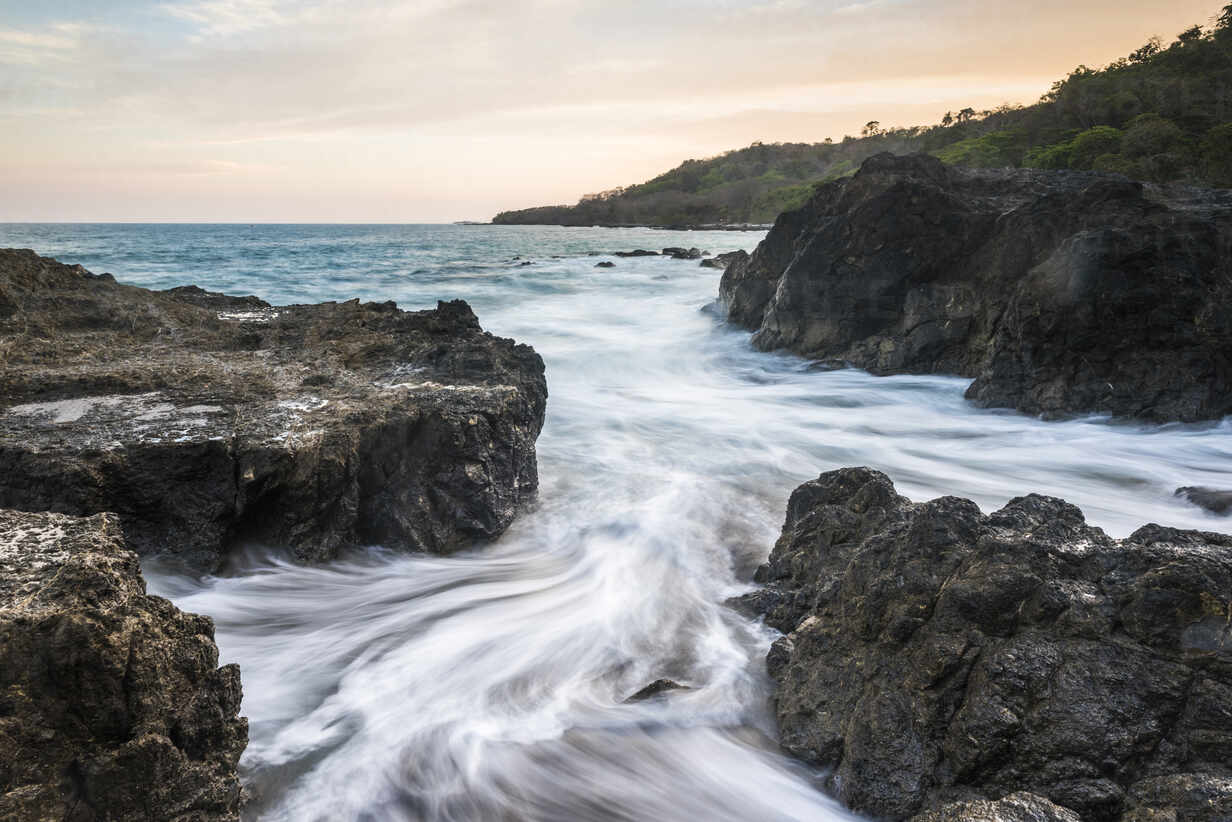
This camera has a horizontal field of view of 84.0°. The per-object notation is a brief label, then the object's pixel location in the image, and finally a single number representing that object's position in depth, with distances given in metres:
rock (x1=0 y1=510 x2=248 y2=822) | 1.85
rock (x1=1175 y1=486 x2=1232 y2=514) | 5.72
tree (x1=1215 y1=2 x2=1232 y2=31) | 49.94
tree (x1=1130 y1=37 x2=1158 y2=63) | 56.72
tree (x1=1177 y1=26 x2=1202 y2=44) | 54.50
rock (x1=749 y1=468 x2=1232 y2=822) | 2.27
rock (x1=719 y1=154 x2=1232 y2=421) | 7.93
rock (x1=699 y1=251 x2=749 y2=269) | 28.23
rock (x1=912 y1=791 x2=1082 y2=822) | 1.98
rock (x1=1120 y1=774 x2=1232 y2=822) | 1.89
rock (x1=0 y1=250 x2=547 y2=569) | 4.15
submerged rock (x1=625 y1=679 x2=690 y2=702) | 3.63
